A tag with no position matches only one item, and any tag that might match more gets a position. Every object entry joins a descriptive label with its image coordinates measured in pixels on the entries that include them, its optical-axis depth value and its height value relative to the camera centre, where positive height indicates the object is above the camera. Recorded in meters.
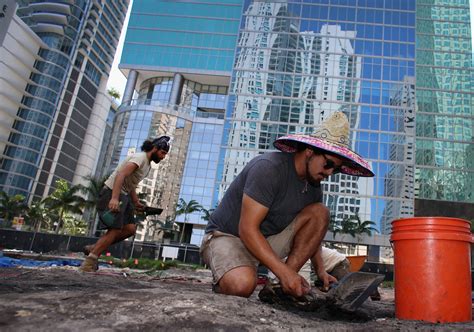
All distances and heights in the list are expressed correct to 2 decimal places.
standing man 3.88 +0.41
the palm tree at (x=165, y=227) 48.53 +1.92
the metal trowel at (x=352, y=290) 2.08 -0.11
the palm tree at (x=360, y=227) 42.47 +5.18
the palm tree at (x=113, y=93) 81.62 +30.89
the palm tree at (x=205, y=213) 45.83 +4.34
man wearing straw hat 2.14 +0.30
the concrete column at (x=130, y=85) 54.12 +22.02
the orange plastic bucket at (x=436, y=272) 2.25 +0.07
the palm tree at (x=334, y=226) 42.53 +4.81
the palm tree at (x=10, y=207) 47.94 +1.58
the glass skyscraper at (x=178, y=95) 50.25 +22.06
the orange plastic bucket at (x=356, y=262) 5.27 +0.13
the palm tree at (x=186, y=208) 48.12 +4.93
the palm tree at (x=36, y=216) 48.91 +0.94
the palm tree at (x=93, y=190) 38.14 +4.19
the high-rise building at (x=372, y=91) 44.88 +22.82
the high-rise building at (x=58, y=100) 60.16 +22.44
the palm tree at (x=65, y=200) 40.69 +2.92
